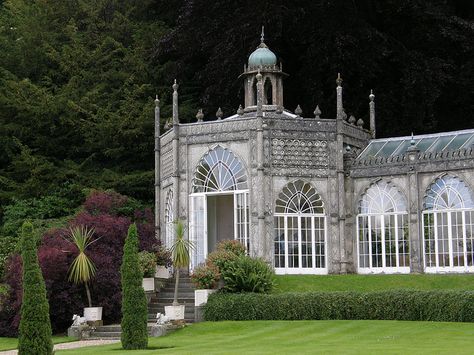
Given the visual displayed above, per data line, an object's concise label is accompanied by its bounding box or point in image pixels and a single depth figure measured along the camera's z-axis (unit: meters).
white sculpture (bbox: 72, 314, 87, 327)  28.53
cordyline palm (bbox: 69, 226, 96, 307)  29.23
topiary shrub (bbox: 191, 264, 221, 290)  29.14
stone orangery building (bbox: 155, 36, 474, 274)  31.83
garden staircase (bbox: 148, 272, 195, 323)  29.58
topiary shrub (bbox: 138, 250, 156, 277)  31.00
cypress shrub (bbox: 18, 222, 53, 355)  19.47
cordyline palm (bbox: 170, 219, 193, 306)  28.92
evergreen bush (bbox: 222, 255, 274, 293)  29.16
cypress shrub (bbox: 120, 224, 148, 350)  23.44
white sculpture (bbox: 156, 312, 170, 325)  27.11
